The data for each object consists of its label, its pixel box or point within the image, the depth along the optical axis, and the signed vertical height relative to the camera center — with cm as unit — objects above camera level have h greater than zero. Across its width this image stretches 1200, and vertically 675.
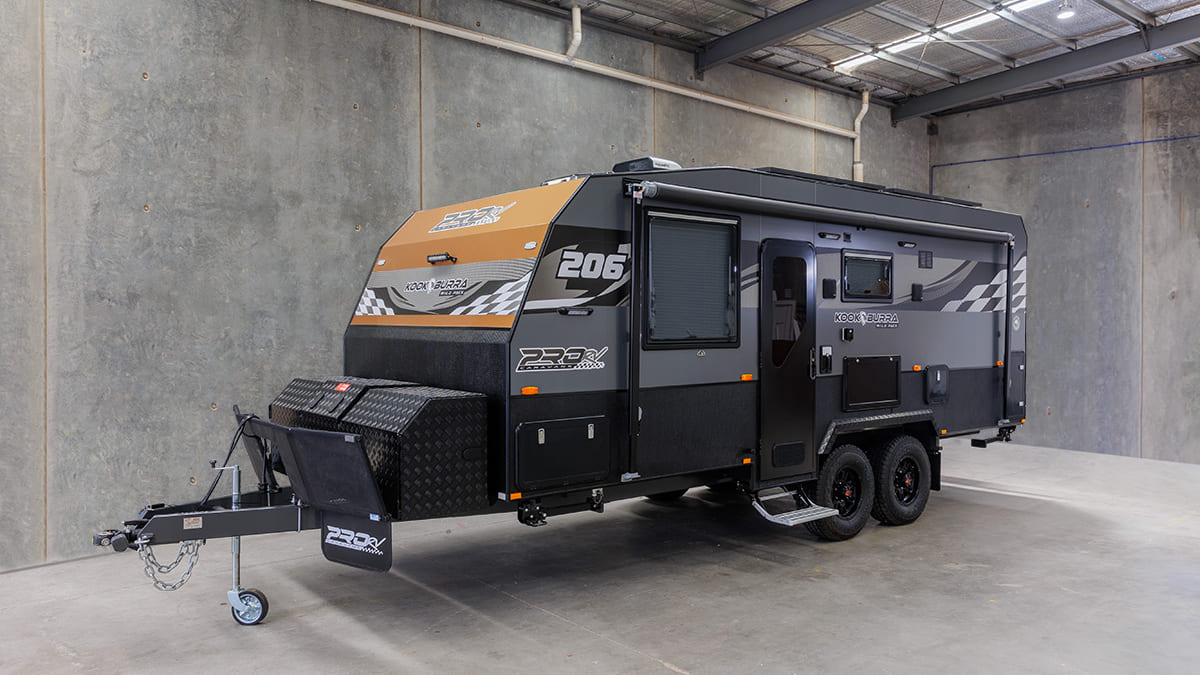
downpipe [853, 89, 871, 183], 1157 +287
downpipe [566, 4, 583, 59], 813 +307
